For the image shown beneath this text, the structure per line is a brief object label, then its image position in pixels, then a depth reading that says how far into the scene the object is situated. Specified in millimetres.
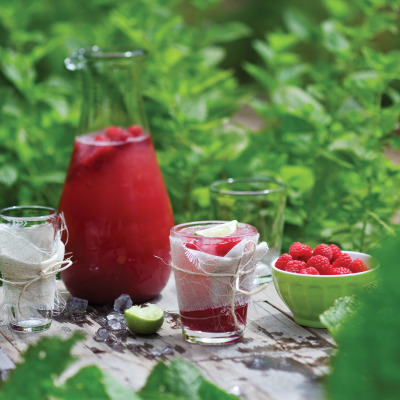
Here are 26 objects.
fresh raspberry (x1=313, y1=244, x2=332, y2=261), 1269
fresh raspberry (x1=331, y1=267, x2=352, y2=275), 1245
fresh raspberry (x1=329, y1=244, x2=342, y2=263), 1274
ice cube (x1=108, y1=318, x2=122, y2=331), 1244
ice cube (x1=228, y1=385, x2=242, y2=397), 1105
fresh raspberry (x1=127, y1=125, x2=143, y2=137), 1337
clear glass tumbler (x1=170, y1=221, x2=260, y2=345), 1201
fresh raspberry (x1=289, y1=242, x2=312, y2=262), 1279
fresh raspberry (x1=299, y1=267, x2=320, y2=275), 1246
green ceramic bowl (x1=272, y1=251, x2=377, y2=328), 1236
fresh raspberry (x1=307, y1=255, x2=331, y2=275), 1252
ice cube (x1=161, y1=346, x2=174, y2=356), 1189
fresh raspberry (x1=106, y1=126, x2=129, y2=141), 1325
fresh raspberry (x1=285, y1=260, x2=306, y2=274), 1256
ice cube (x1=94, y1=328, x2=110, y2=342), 1219
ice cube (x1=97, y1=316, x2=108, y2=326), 1262
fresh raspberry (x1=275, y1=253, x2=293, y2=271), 1271
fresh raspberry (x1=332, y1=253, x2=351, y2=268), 1261
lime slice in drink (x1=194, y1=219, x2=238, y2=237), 1231
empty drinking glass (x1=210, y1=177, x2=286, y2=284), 1403
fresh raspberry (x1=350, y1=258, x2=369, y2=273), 1254
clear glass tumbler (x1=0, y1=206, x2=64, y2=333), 1229
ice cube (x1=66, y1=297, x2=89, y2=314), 1299
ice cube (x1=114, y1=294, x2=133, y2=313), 1300
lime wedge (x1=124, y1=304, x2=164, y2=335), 1224
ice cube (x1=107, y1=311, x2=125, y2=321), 1260
